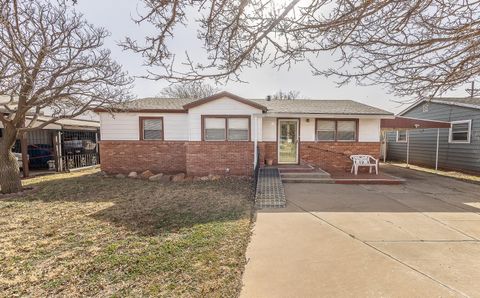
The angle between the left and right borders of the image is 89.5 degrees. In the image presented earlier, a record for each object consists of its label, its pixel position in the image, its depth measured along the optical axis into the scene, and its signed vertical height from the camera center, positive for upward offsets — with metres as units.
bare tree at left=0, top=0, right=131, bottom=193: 6.93 +1.92
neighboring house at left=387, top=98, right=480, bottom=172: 12.13 -0.09
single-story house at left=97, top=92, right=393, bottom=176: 11.27 -0.06
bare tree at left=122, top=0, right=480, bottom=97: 2.96 +1.41
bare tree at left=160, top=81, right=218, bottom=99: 27.28 +5.01
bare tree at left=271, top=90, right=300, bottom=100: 40.81 +7.14
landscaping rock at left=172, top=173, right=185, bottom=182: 10.29 -1.75
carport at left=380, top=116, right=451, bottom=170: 11.75 +0.62
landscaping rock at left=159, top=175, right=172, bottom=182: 10.31 -1.81
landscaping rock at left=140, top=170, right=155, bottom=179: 10.82 -1.69
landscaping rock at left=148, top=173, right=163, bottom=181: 10.47 -1.77
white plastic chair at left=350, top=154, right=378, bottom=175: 10.76 -1.17
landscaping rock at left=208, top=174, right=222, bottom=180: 10.23 -1.72
